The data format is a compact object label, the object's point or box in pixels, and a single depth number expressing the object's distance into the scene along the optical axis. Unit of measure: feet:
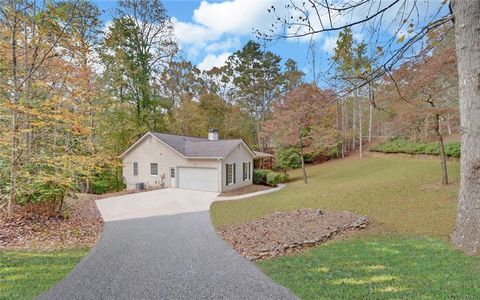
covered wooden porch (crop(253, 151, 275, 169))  75.36
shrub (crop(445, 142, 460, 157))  50.60
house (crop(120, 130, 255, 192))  54.08
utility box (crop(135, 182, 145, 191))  58.23
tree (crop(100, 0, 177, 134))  64.39
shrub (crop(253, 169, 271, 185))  66.28
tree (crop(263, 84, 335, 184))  57.04
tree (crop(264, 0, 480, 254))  11.91
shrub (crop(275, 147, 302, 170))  80.79
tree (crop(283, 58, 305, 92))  92.43
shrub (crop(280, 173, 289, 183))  65.78
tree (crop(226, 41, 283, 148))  95.76
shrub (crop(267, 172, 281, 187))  62.64
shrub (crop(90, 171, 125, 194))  58.08
